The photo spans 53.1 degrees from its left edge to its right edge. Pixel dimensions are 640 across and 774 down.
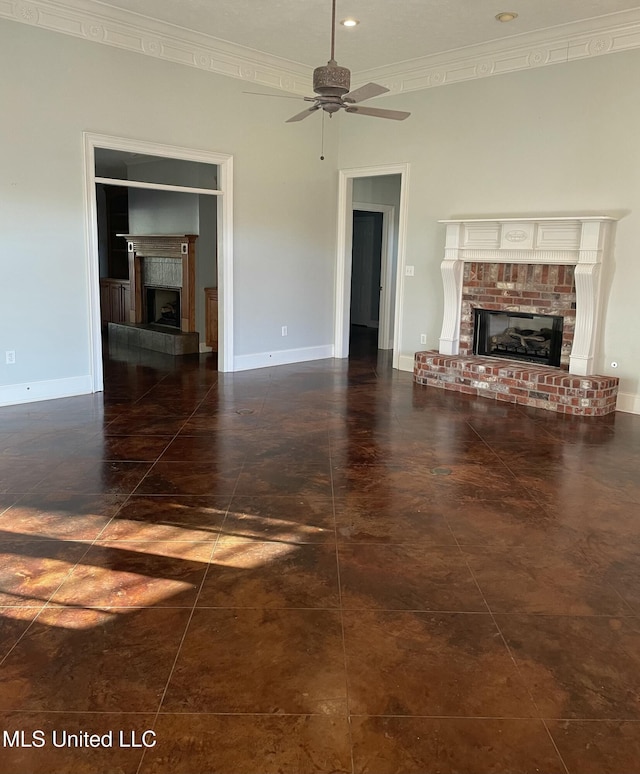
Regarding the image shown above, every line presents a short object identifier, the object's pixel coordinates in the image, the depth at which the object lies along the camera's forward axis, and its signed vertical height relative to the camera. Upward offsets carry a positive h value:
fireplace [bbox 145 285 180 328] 9.61 -0.57
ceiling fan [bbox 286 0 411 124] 4.08 +1.18
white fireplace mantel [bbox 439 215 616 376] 5.76 +0.28
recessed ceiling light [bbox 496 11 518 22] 5.54 +2.27
